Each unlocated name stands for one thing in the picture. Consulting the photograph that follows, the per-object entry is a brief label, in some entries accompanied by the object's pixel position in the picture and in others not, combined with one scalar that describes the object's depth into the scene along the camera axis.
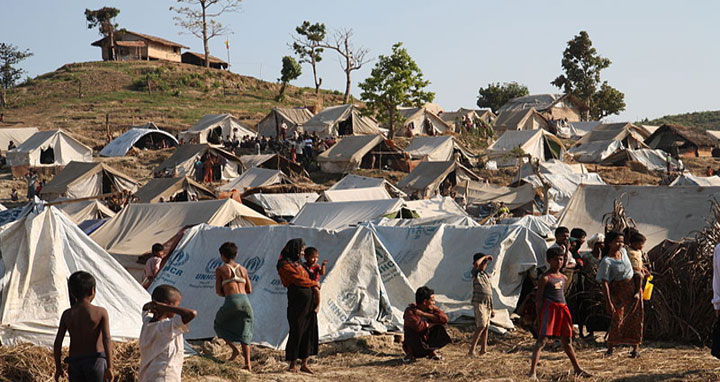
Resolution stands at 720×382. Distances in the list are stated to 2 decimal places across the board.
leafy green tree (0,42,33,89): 71.19
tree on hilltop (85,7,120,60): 72.38
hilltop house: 71.68
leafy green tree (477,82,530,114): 77.81
